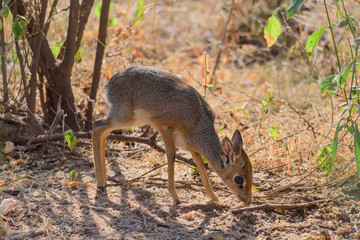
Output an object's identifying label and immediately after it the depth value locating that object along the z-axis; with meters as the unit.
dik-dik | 8.90
